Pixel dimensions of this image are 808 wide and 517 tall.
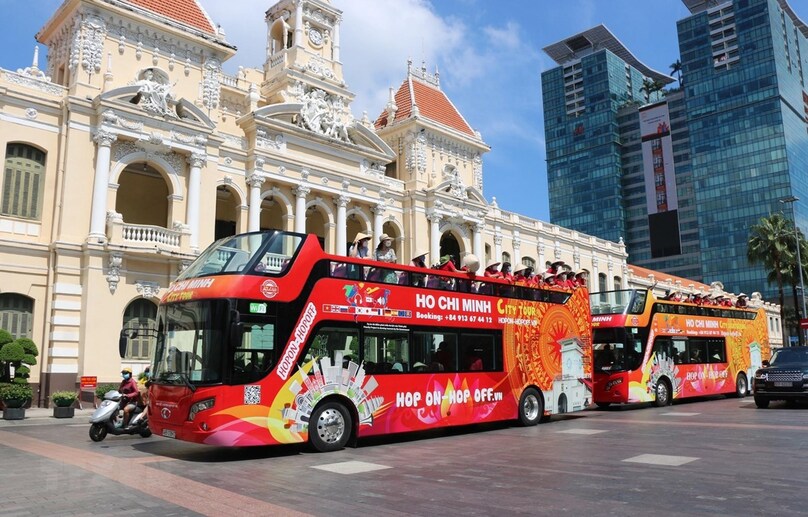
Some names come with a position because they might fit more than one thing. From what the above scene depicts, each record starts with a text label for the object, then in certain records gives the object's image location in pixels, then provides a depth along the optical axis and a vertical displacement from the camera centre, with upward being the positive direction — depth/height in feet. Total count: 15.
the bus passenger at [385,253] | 48.67 +7.71
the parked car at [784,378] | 61.21 -2.91
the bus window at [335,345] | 38.50 +0.57
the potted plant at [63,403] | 64.23 -4.60
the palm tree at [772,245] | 159.53 +26.04
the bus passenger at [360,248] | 46.57 +7.80
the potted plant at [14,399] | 61.46 -3.96
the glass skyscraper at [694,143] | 359.25 +128.91
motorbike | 43.62 -4.33
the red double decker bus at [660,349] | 67.92 +0.07
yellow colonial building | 76.38 +27.68
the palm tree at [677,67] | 429.79 +191.61
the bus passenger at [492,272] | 52.68 +6.67
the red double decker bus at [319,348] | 35.01 +0.38
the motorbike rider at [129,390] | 45.09 -2.32
